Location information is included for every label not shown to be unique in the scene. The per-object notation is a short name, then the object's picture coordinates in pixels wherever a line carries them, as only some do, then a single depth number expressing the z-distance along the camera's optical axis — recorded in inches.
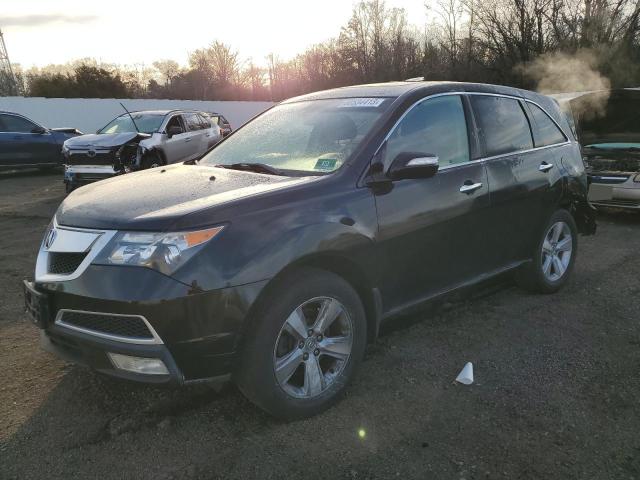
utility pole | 1457.9
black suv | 96.2
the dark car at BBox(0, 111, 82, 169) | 516.4
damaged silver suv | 391.9
